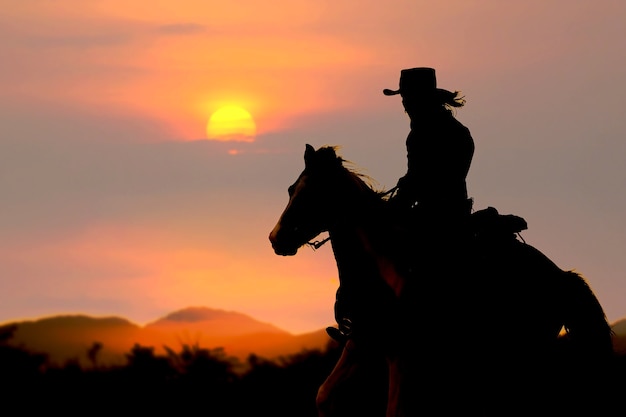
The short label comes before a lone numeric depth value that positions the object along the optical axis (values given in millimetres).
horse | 19969
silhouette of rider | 20312
